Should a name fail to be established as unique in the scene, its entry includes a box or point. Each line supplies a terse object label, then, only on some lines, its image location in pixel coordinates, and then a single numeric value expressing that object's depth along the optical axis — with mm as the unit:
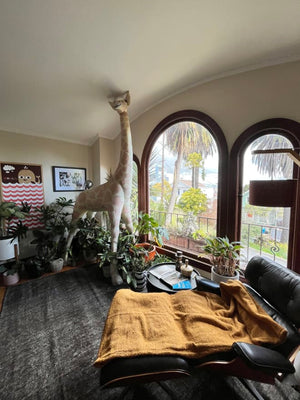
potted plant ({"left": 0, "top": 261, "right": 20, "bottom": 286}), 2324
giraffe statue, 2283
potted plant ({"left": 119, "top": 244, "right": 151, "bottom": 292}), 2119
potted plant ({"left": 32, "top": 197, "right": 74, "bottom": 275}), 2645
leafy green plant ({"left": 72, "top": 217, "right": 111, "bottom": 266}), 2649
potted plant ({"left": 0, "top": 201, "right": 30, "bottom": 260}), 2292
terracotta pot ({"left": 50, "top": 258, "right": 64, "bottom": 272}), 2668
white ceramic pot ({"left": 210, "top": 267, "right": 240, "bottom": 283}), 1879
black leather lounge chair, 888
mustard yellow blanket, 998
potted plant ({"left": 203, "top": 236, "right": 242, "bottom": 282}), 1896
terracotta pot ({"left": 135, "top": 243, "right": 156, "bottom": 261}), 2374
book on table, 1725
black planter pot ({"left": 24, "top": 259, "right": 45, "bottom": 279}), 2486
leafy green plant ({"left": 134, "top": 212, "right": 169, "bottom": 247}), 2564
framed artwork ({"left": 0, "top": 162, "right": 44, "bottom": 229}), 2682
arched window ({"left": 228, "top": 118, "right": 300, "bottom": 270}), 1772
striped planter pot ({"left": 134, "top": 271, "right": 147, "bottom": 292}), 2119
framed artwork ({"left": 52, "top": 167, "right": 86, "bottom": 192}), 3182
